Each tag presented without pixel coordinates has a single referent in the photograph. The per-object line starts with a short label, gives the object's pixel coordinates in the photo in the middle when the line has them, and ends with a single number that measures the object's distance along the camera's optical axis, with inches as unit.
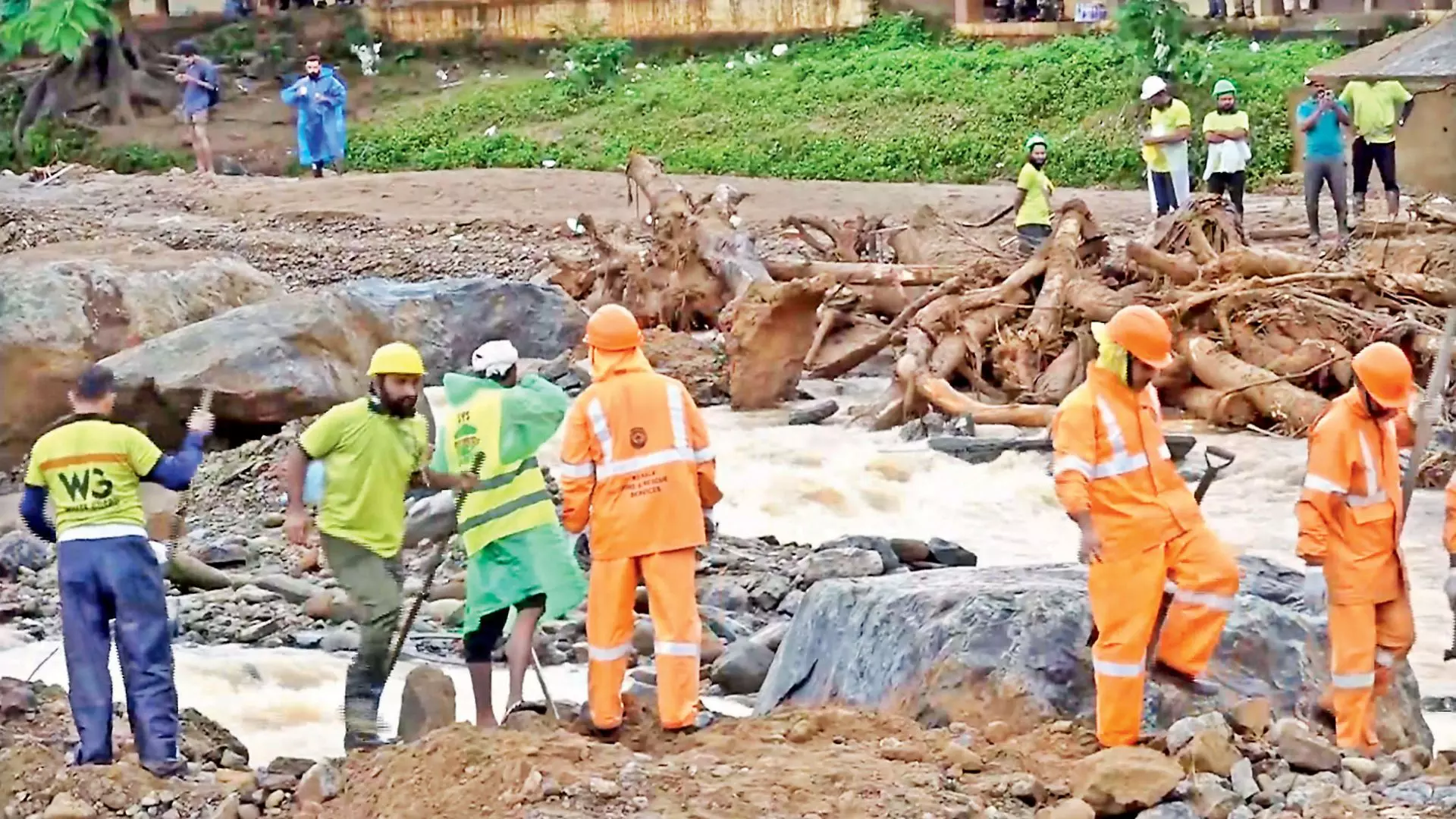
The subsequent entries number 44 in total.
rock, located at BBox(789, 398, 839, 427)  1118.4
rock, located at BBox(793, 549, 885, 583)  774.5
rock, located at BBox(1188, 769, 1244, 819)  431.5
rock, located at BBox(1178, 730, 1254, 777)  448.8
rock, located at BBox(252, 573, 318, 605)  769.6
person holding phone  1277.1
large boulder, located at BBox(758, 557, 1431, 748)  508.7
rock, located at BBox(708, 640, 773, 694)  644.1
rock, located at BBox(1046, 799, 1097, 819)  426.6
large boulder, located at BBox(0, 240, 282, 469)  996.6
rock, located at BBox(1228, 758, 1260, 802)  440.1
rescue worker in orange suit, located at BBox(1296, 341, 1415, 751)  522.3
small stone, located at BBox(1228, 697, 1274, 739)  481.4
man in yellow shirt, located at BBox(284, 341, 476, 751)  527.8
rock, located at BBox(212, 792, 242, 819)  468.4
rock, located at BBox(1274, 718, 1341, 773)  458.0
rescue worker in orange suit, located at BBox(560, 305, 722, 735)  507.2
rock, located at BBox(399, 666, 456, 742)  545.6
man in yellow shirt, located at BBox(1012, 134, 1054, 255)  1208.8
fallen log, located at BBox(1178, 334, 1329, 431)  1009.5
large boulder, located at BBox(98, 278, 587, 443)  947.3
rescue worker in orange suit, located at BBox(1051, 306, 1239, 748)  480.1
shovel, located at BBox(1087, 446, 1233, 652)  498.9
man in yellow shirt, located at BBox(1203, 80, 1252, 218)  1268.5
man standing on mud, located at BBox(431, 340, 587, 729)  530.9
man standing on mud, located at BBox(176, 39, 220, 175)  1998.0
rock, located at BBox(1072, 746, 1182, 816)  431.2
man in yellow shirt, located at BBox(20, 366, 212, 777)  513.0
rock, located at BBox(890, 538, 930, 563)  811.4
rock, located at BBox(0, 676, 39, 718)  580.7
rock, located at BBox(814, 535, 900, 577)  794.8
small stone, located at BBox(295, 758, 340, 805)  469.7
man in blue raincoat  1845.5
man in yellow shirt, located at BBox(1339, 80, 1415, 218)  1352.1
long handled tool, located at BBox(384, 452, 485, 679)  531.9
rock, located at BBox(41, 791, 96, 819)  473.4
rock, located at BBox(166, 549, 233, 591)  786.8
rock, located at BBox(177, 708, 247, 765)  554.9
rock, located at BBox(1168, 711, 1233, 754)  458.0
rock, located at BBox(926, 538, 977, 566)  809.5
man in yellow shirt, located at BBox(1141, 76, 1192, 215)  1257.4
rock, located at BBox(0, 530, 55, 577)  829.2
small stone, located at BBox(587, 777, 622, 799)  431.5
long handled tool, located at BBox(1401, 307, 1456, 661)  560.7
